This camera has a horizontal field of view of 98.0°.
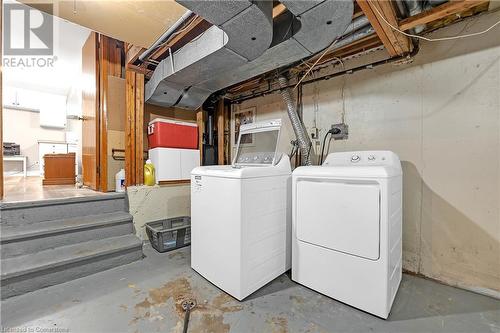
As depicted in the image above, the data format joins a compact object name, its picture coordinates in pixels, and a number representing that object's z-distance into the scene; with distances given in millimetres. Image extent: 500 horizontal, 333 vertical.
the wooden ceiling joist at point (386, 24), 1428
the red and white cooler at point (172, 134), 2949
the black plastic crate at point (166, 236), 2479
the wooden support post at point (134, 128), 2930
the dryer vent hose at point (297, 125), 2577
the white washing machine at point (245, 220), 1643
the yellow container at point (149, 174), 2930
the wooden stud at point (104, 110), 2967
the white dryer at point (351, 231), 1450
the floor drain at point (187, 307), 1406
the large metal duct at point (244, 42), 1445
